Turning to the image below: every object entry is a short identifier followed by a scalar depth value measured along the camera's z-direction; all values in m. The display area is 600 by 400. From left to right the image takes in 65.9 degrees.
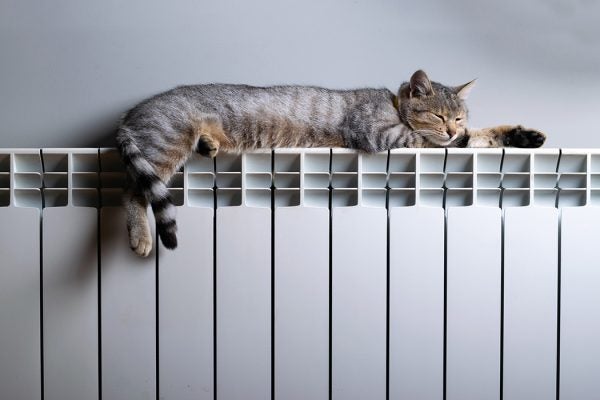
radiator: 0.90
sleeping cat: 0.88
